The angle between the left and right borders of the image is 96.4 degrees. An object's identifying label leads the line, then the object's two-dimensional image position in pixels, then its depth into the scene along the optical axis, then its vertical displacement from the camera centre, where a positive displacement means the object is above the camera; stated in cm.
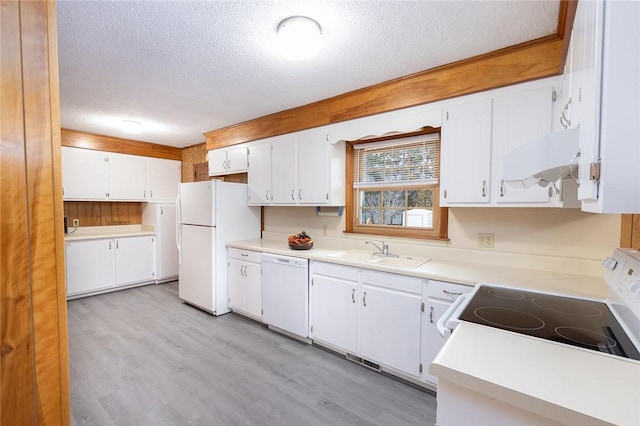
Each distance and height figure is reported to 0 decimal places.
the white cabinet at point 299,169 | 294 +39
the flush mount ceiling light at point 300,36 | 166 +102
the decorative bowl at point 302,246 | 299 -43
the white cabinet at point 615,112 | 72 +25
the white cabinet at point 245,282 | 320 -90
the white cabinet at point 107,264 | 397 -89
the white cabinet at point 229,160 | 373 +61
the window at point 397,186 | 259 +19
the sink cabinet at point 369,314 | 210 -89
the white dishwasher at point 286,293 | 275 -90
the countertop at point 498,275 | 166 -47
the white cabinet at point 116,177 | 409 +43
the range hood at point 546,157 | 94 +17
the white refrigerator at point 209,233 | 345 -37
